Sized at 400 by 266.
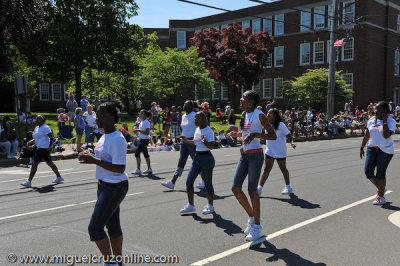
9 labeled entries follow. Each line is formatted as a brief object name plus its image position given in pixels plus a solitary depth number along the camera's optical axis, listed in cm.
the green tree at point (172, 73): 3238
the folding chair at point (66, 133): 1648
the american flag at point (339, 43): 2258
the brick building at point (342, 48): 3794
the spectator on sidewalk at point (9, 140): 1391
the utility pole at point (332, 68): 2303
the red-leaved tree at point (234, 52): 3834
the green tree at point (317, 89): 3234
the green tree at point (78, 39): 3089
